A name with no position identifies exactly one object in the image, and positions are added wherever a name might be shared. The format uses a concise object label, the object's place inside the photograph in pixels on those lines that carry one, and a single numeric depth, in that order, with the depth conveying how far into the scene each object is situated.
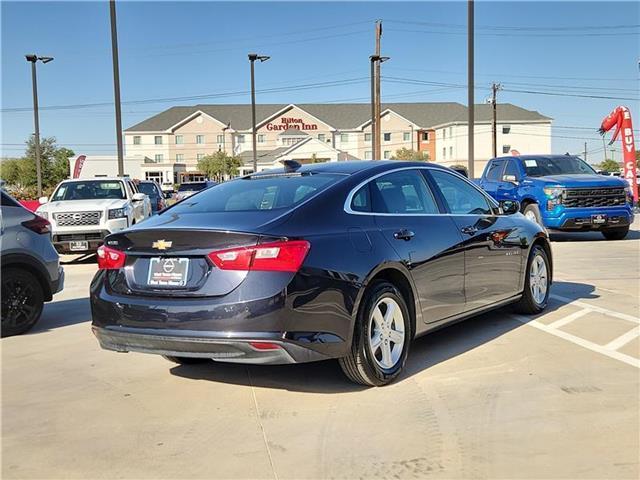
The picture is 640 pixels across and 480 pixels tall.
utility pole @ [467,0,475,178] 22.78
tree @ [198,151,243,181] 70.94
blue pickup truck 13.63
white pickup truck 12.88
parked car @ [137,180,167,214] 22.19
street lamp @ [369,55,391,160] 31.06
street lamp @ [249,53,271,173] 35.00
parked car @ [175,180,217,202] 32.72
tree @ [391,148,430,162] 70.89
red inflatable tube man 21.22
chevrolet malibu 3.95
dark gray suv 6.56
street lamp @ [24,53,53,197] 31.77
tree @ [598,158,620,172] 95.32
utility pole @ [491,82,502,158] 58.07
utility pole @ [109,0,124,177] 21.33
